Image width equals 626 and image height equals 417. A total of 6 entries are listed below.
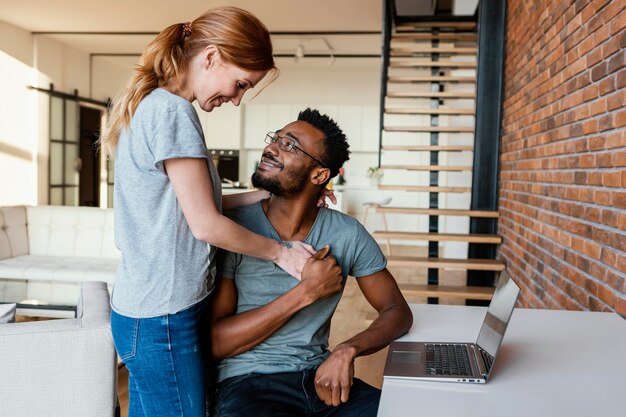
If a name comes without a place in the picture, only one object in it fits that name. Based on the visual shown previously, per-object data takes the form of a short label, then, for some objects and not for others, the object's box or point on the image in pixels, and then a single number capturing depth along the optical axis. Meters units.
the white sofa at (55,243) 4.38
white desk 1.13
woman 1.37
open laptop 1.28
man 1.50
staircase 4.85
